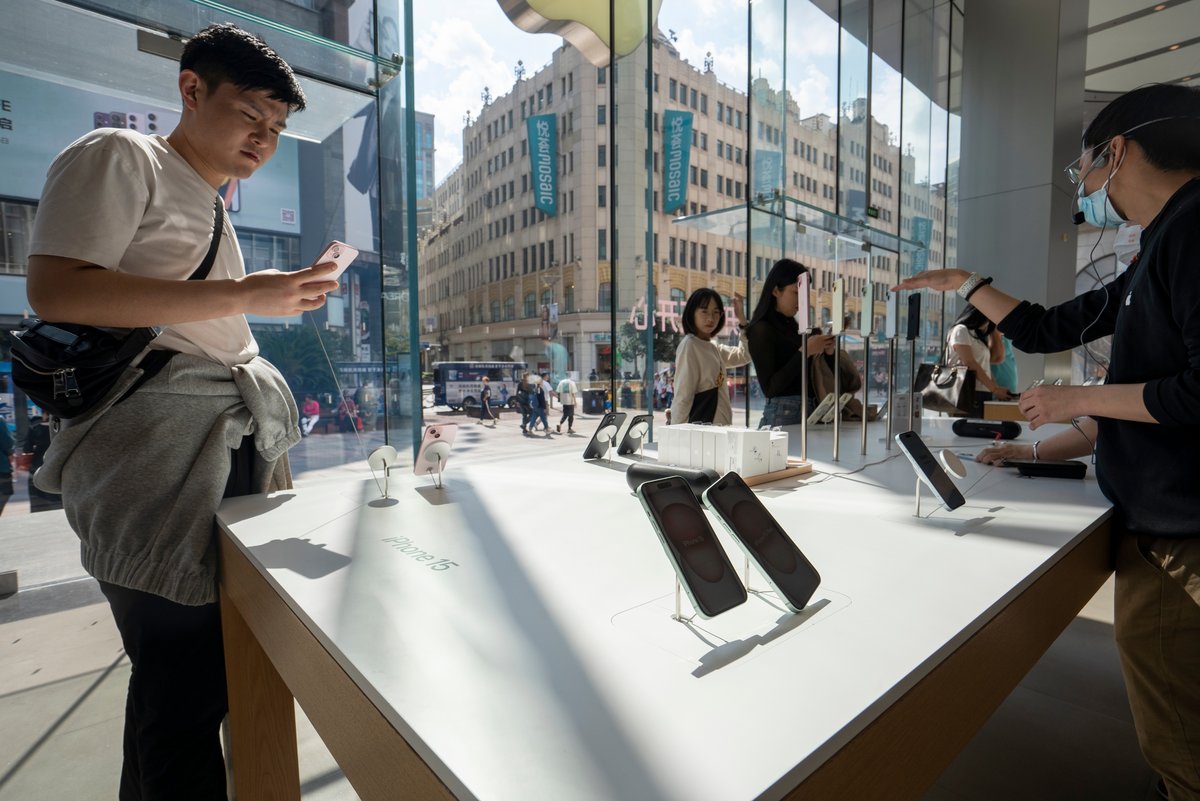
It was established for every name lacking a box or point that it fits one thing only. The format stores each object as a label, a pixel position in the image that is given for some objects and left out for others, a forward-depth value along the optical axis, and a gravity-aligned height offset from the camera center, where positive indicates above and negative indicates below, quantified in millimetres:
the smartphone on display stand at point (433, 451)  1352 -196
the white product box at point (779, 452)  1446 -218
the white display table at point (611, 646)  430 -274
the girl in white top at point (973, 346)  2965 +76
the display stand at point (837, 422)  1722 -175
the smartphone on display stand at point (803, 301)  1633 +165
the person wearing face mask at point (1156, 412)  1000 -93
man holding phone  899 -12
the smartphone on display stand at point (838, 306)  1760 +161
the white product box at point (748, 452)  1333 -202
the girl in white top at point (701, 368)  2986 -29
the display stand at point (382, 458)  1294 -201
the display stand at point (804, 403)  1604 -116
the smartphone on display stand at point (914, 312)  1820 +145
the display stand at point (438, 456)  1354 -207
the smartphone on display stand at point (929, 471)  1098 -203
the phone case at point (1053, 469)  1480 -269
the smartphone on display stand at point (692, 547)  607 -198
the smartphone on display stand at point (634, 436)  1760 -216
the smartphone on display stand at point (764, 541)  666 -210
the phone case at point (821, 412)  2309 -198
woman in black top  2553 +72
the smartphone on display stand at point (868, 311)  1852 +154
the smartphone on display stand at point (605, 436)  1688 -206
